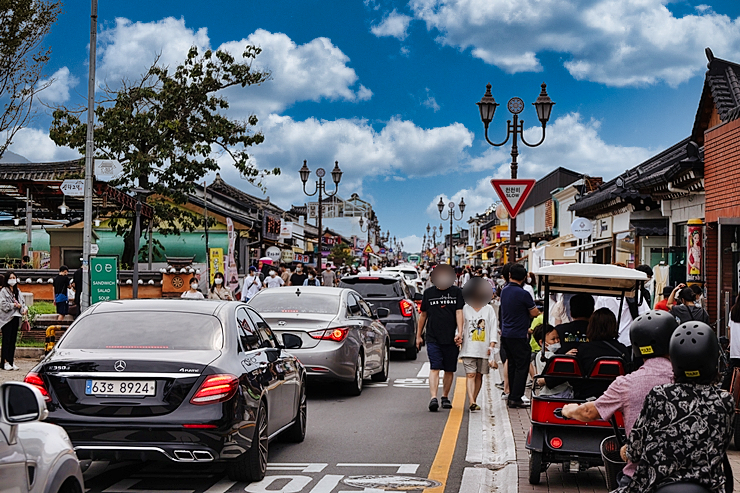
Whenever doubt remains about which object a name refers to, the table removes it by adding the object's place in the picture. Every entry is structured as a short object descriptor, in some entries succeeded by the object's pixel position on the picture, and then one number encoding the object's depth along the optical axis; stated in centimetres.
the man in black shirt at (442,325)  1202
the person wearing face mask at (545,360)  761
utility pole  2109
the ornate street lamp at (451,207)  5584
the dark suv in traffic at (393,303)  1948
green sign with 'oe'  1994
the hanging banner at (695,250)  1686
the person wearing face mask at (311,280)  2883
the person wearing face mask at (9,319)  1574
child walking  1171
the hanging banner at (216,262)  3219
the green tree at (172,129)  3178
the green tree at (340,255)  7656
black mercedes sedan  685
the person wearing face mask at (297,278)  2834
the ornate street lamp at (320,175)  4084
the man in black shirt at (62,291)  2528
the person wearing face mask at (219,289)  2300
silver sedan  1279
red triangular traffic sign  1455
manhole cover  752
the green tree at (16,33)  1596
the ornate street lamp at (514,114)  1923
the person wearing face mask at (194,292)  2030
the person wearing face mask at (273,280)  2625
